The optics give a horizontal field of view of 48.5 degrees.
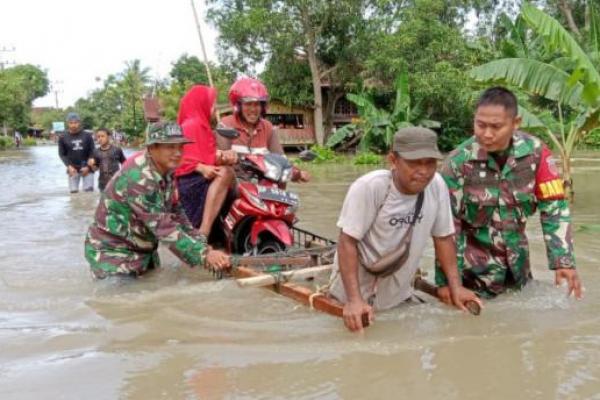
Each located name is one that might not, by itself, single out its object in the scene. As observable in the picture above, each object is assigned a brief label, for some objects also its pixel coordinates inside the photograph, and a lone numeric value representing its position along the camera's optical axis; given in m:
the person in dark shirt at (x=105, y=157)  10.62
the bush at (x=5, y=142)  50.65
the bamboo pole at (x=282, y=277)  4.04
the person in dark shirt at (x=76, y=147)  10.98
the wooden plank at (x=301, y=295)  3.60
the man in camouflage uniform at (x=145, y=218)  4.33
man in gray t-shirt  3.14
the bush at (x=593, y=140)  28.47
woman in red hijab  5.36
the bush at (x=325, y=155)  25.00
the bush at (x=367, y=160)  22.77
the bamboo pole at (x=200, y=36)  8.63
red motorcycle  5.11
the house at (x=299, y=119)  31.84
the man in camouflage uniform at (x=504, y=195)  3.57
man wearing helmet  5.31
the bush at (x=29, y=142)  69.12
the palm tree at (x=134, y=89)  54.30
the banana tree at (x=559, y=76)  7.96
